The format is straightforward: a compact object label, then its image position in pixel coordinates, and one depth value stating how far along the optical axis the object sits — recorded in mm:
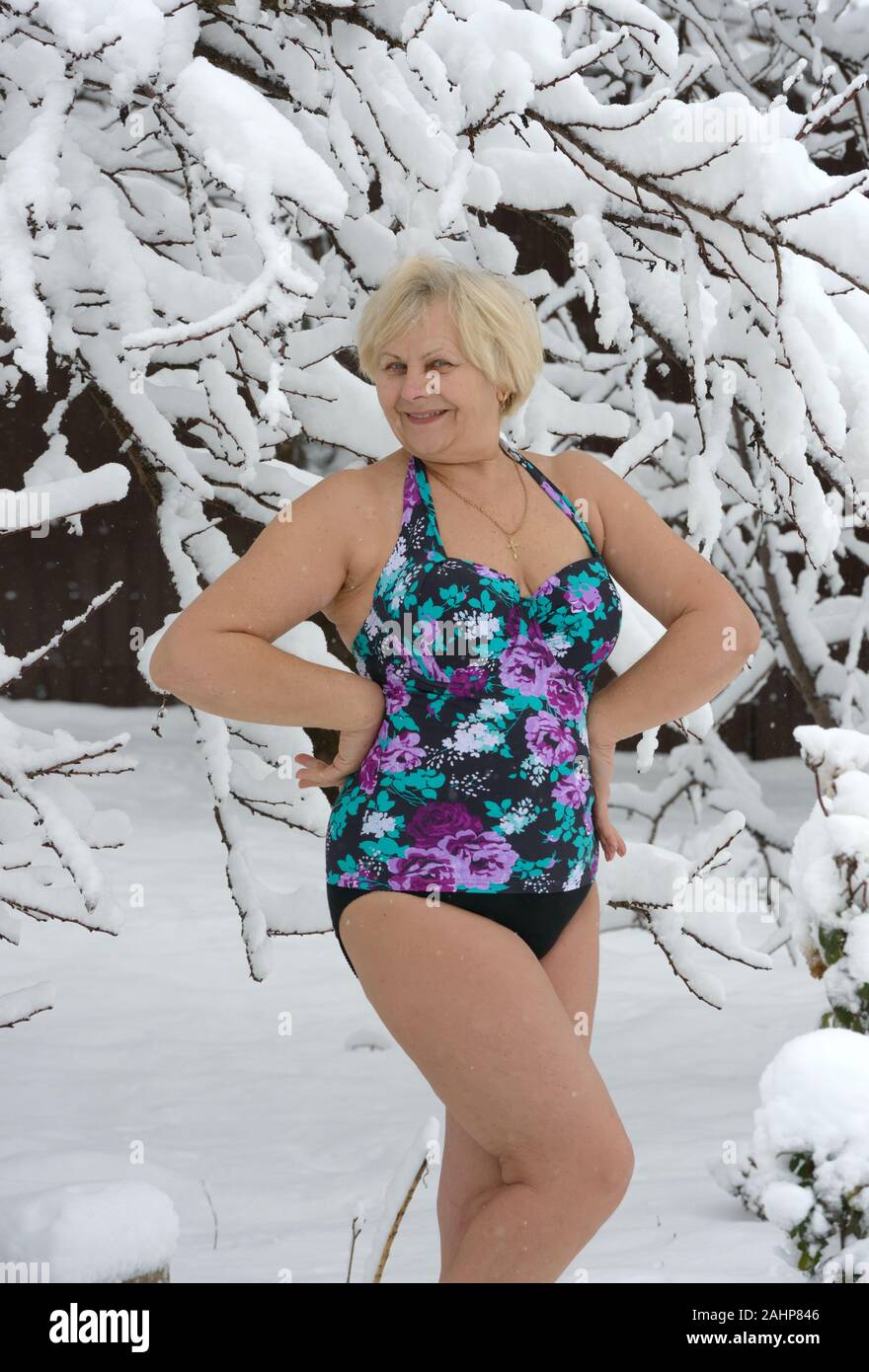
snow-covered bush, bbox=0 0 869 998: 2348
